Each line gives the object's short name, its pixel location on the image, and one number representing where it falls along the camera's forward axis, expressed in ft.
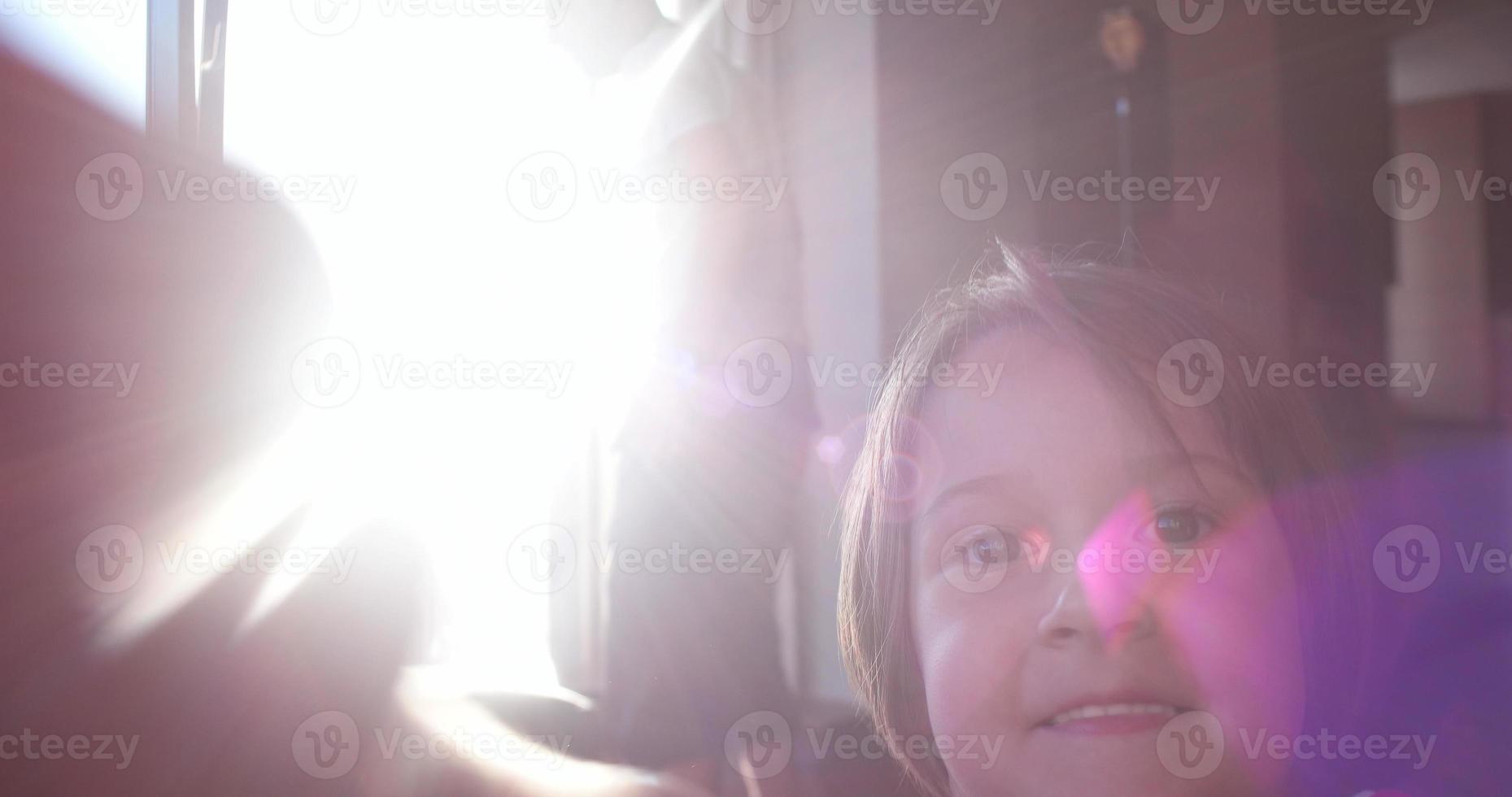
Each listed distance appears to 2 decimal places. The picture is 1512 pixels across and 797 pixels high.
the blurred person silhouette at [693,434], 2.61
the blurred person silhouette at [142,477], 2.18
